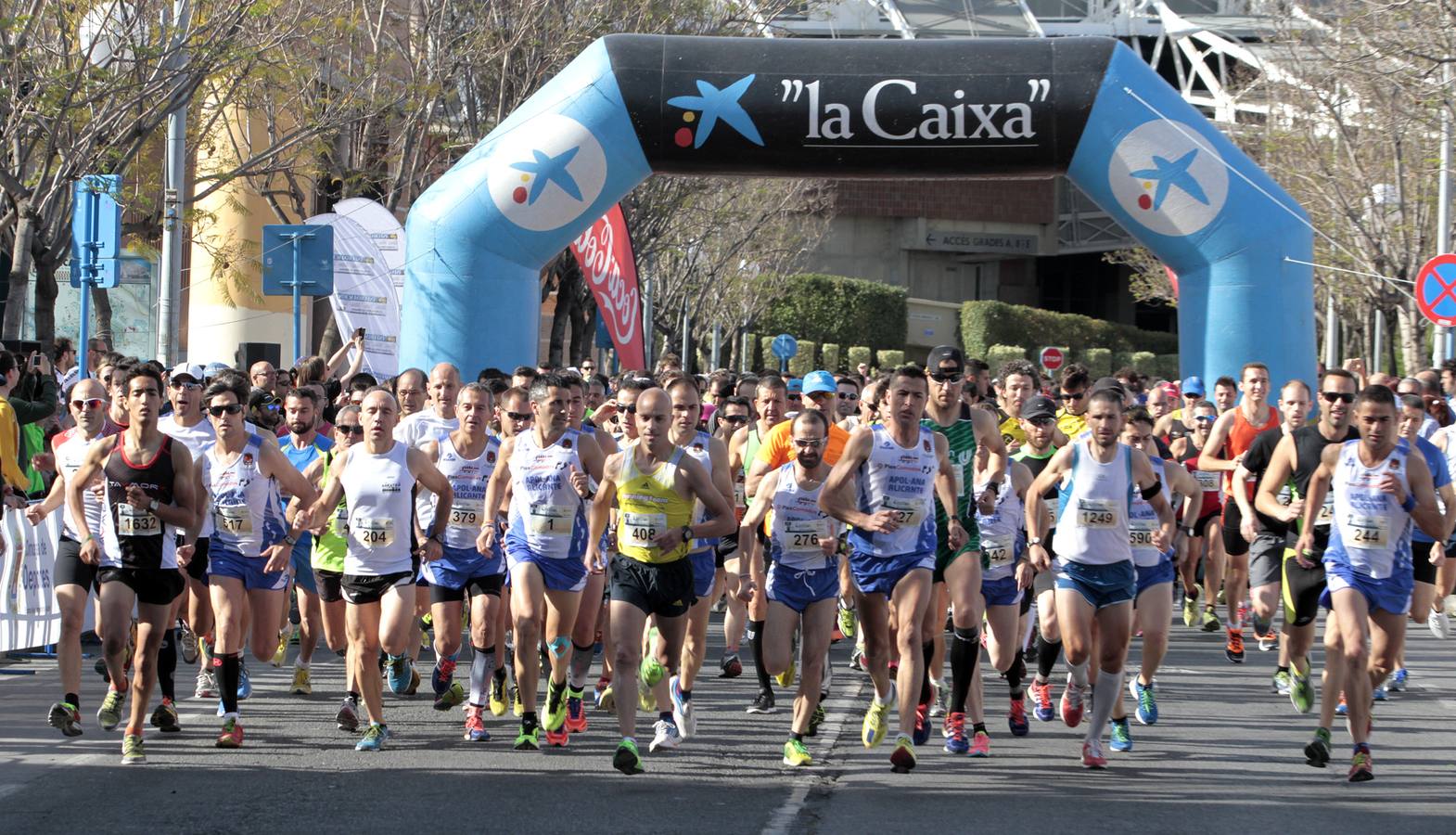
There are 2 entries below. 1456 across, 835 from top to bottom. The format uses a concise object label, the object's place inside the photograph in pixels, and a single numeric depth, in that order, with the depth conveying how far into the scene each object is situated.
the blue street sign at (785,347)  40.34
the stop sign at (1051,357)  42.16
